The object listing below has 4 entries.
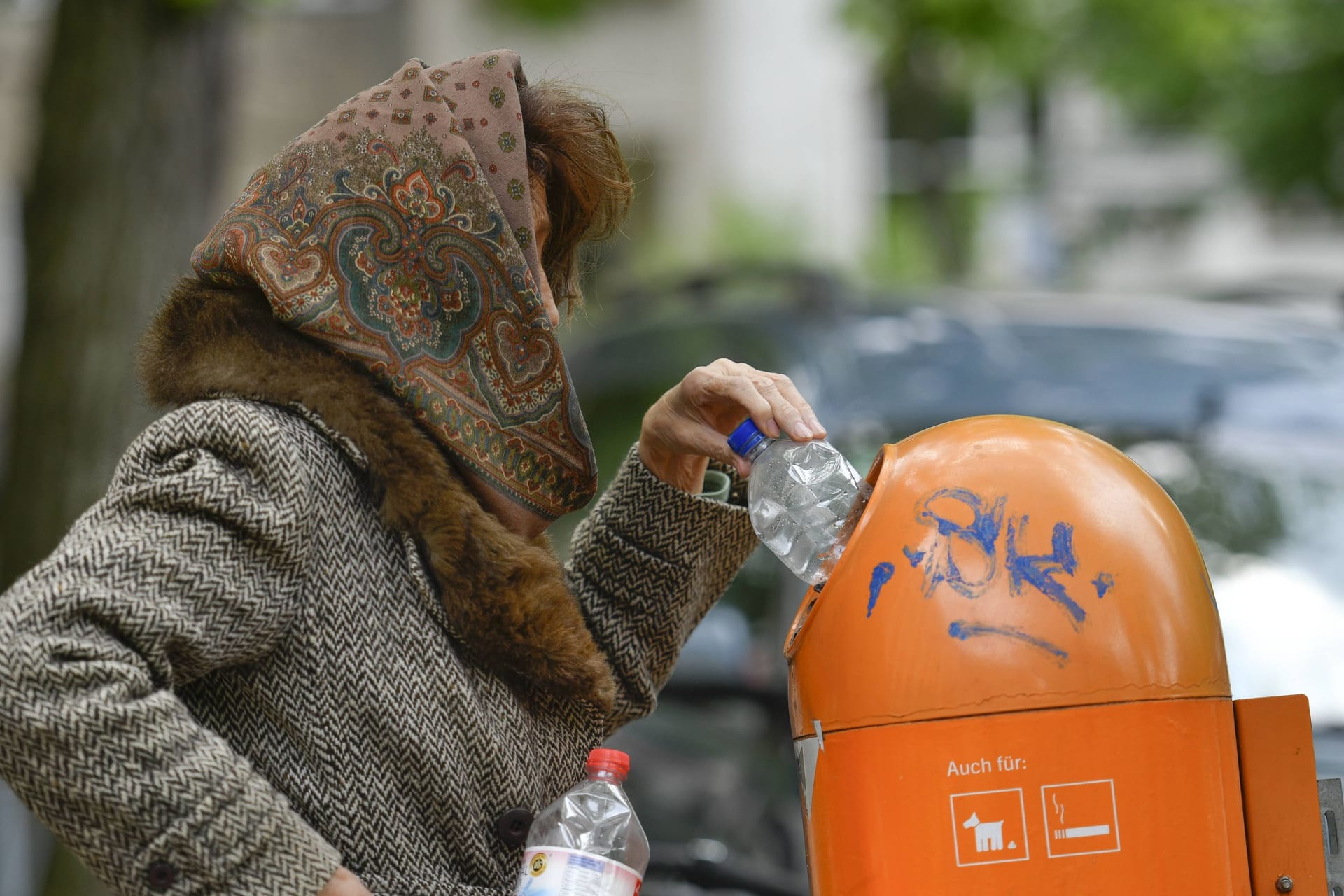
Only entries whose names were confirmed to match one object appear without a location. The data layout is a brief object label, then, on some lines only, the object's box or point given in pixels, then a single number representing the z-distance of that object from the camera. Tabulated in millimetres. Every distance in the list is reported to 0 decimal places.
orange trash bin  4397
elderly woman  4364
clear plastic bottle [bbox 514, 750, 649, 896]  4440
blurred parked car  5330
